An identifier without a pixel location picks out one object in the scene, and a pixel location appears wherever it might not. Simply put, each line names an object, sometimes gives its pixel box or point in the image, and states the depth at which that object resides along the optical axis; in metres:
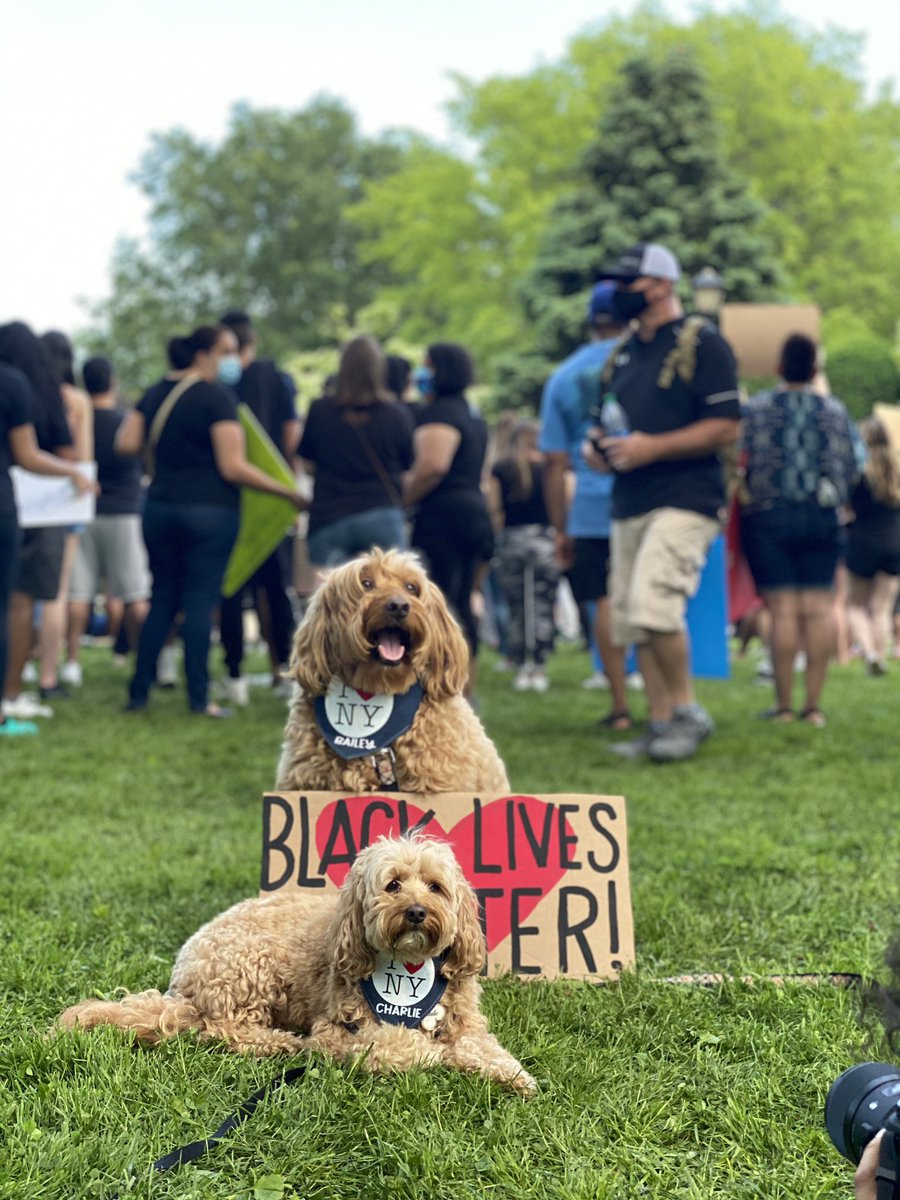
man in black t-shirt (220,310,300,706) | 10.45
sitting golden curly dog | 4.20
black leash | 2.58
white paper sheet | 8.91
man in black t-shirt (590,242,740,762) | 7.36
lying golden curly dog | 2.98
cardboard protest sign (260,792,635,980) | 3.91
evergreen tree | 30.52
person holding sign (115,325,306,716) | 8.99
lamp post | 15.56
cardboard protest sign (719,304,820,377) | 12.52
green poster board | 9.34
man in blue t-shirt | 8.80
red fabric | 9.63
